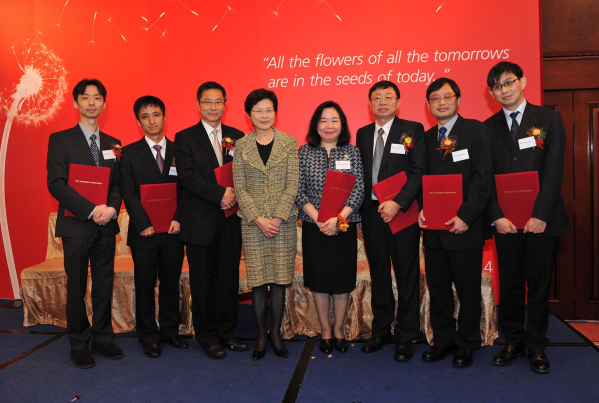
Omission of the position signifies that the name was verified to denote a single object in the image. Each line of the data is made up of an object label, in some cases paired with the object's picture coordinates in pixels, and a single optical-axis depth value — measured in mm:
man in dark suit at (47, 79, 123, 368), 2963
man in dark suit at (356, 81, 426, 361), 2908
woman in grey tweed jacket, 2895
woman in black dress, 2930
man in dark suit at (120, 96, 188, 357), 3137
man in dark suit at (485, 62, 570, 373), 2699
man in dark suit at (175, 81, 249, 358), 3020
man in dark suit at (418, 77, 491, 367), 2758
